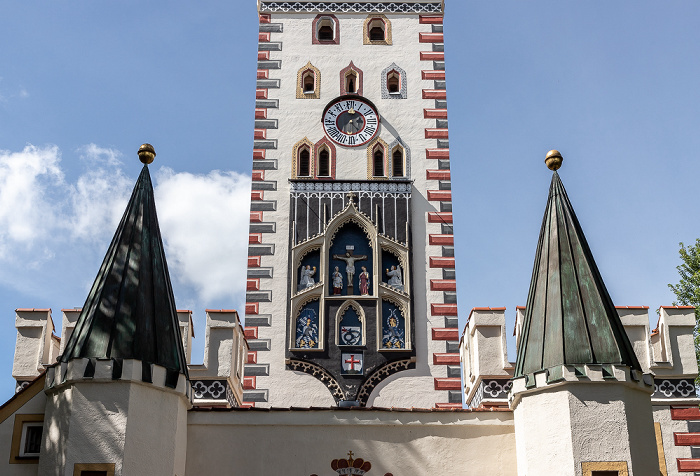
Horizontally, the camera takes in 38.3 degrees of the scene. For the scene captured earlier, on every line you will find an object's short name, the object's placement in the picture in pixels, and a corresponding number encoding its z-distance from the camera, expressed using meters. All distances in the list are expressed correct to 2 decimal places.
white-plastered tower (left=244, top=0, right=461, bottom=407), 19.19
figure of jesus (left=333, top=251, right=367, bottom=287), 20.15
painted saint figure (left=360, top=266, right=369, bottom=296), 19.97
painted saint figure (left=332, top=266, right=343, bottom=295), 19.95
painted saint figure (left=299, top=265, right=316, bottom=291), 20.05
